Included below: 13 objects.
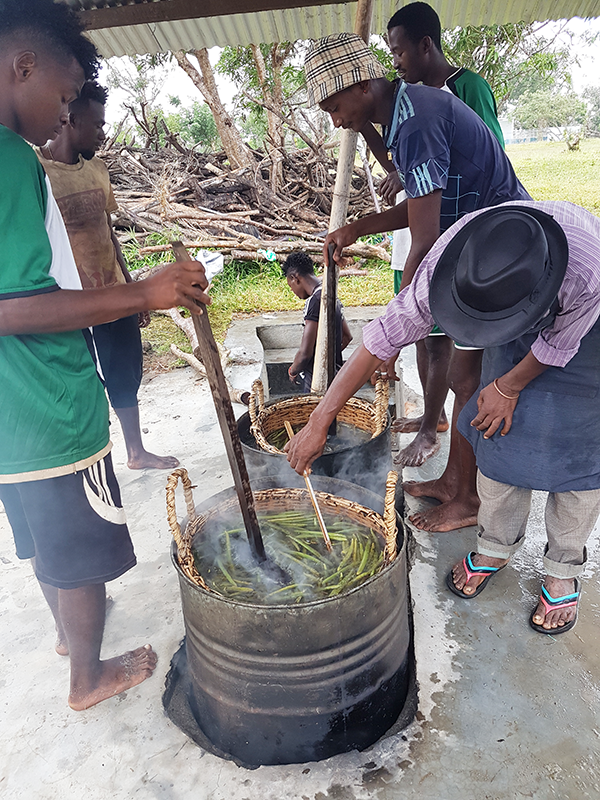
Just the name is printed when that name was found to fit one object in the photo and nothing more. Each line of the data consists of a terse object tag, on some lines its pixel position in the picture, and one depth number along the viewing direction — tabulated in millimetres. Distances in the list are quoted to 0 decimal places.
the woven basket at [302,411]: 2969
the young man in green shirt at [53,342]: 1520
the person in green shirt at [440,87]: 2840
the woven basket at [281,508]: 1831
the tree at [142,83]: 11424
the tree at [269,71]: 12868
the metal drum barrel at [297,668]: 1670
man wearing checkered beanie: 2328
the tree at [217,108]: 11766
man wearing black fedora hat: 1546
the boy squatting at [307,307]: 4238
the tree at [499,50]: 10602
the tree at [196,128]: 25562
